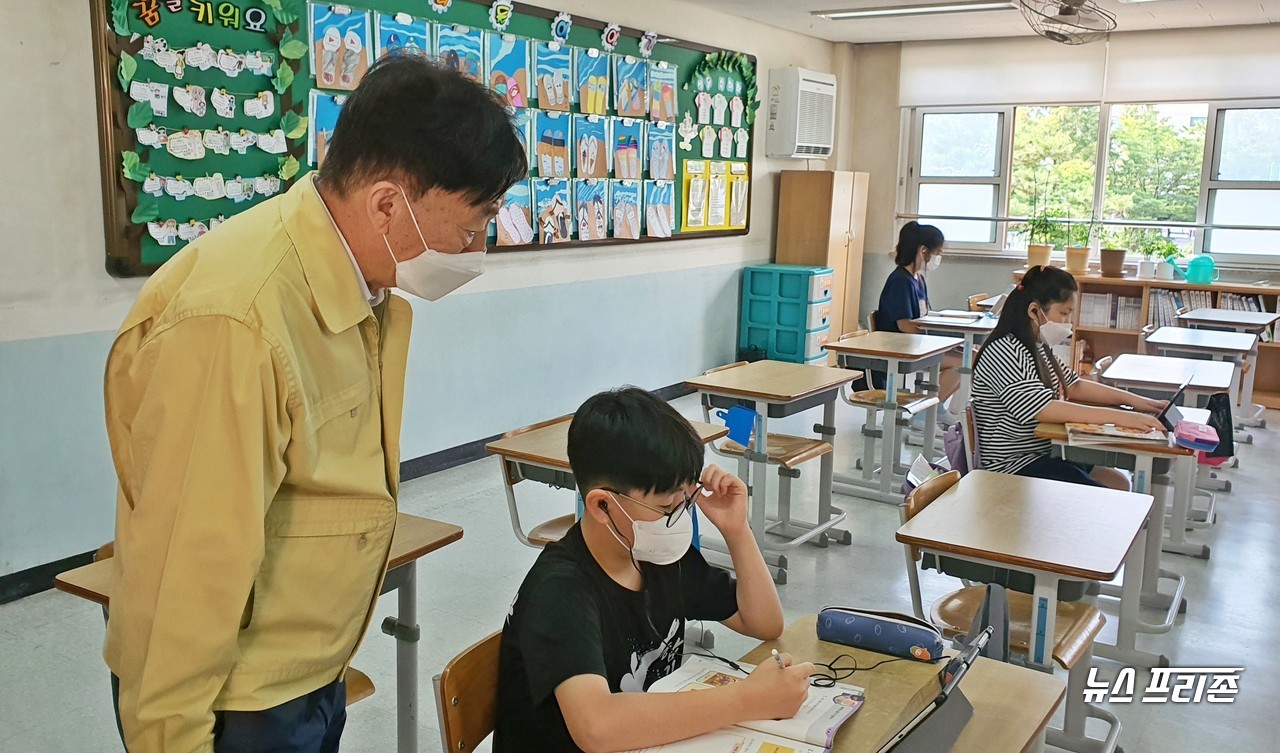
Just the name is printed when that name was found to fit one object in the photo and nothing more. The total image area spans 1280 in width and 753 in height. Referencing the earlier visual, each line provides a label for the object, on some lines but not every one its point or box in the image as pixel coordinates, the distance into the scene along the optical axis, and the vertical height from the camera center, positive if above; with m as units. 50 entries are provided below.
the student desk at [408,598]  2.06 -0.85
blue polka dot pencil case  1.52 -0.65
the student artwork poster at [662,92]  6.35 +0.69
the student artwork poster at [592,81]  5.68 +0.67
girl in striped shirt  3.47 -0.60
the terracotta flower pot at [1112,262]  7.50 -0.37
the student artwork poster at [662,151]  6.40 +0.32
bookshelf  7.14 -0.73
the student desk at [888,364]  4.69 -0.74
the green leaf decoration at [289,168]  4.10 +0.11
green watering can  7.24 -0.41
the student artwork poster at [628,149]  6.05 +0.31
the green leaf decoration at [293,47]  4.04 +0.59
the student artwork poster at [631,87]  6.03 +0.69
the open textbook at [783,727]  1.23 -0.65
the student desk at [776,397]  3.73 -0.72
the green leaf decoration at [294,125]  4.09 +0.28
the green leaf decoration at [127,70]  3.49 +0.41
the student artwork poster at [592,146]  5.72 +0.31
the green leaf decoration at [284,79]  4.04 +0.46
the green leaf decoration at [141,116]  3.54 +0.26
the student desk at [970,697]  1.33 -0.71
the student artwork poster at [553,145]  5.42 +0.30
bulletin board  3.58 +0.40
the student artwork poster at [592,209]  5.78 -0.05
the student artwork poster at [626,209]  6.10 -0.05
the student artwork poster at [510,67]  5.10 +0.67
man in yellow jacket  0.93 -0.22
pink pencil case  3.11 -0.69
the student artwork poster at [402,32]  4.53 +0.74
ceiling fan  4.32 +0.81
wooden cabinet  7.83 -0.13
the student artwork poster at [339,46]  4.23 +0.63
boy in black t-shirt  1.27 -0.59
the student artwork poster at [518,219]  5.21 -0.10
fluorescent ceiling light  6.62 +1.33
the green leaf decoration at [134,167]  3.54 +0.08
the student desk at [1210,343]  5.10 -0.65
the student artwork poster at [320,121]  4.25 +0.31
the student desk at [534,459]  2.88 -0.74
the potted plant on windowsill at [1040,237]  7.82 -0.22
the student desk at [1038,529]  2.04 -0.70
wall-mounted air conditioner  7.72 +0.71
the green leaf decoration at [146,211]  3.60 -0.07
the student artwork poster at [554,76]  5.40 +0.66
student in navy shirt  5.77 -0.47
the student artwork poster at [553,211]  5.48 -0.06
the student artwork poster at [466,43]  4.83 +0.74
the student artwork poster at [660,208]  6.42 -0.04
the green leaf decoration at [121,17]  3.45 +0.59
